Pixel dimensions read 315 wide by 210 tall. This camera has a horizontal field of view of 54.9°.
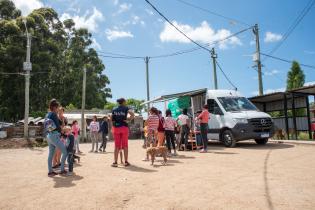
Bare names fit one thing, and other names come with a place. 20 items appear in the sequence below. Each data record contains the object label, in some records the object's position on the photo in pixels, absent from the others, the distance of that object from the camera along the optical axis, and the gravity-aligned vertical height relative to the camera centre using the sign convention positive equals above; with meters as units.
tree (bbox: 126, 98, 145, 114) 67.81 +7.00
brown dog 8.69 -0.55
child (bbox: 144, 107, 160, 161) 10.18 +0.41
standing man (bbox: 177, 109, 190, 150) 12.16 +0.30
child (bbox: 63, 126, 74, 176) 7.50 -0.31
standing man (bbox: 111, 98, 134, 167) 8.40 +0.16
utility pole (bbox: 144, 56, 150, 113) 39.00 +8.04
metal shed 15.95 +1.54
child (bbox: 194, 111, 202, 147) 13.05 -0.12
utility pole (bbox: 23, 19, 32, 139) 21.38 +3.30
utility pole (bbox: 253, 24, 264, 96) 21.33 +4.99
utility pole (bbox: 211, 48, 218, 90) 27.05 +5.78
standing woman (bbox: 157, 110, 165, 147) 10.50 -0.03
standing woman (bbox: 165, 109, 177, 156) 11.10 +0.10
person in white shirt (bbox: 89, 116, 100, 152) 14.35 +0.23
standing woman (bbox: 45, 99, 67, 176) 7.19 -0.04
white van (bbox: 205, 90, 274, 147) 12.53 +0.46
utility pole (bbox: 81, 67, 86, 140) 29.10 +0.93
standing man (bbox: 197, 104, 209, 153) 11.73 +0.24
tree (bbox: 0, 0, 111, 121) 31.44 +8.34
